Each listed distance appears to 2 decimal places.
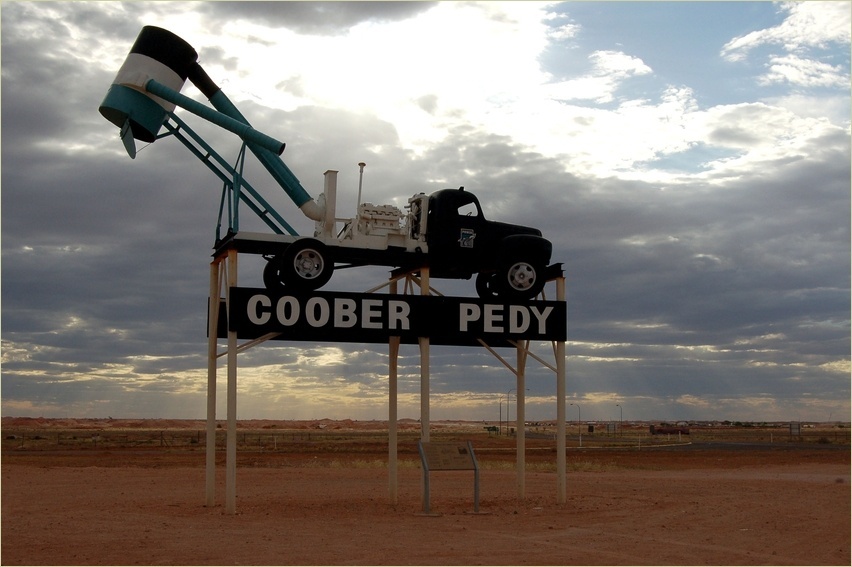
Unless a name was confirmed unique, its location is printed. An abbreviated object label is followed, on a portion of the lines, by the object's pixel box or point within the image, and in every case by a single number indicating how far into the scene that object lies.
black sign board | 19.14
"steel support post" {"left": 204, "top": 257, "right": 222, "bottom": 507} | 20.19
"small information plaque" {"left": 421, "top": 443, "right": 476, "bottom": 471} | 19.30
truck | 19.25
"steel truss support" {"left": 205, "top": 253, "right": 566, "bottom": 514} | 18.72
